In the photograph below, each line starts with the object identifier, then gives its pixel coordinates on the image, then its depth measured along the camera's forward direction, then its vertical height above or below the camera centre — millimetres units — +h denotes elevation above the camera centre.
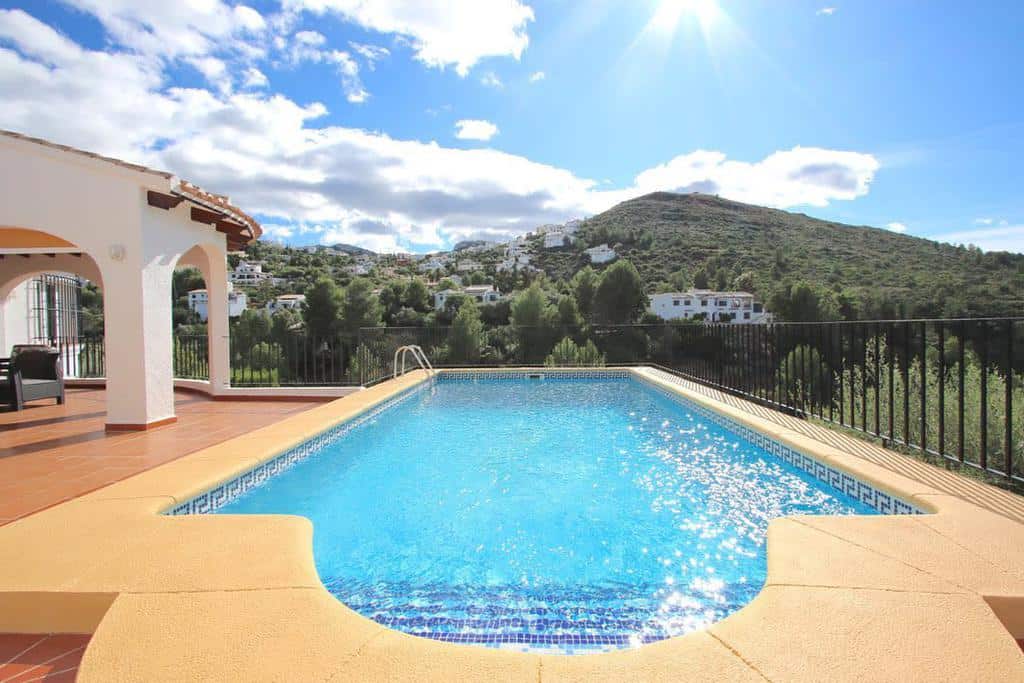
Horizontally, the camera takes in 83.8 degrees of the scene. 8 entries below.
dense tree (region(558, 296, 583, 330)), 48022 +1702
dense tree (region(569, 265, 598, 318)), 51406 +3748
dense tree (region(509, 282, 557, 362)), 48281 +1966
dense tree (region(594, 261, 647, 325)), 49094 +3097
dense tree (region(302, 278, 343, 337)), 48219 +2586
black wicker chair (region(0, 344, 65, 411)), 6668 -457
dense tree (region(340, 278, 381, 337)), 48656 +2483
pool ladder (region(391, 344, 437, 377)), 11263 -540
